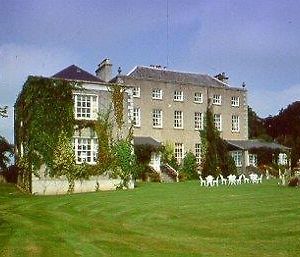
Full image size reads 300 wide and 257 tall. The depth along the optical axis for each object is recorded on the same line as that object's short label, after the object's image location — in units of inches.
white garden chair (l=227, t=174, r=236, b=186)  1193.4
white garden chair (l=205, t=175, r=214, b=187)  1163.9
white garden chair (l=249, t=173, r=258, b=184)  1252.9
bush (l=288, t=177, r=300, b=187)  1036.7
